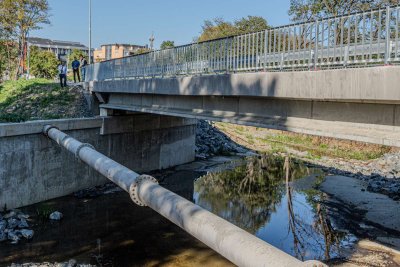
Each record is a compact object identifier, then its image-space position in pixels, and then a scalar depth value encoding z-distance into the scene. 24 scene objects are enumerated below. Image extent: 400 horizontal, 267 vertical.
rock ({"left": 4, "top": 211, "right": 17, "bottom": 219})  12.92
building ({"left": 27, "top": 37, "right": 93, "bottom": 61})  102.19
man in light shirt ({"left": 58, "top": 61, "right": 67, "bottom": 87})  21.68
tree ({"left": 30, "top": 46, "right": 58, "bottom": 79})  41.50
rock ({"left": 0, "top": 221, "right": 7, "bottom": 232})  11.92
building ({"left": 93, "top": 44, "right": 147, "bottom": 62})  97.91
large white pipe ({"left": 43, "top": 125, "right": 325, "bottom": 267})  4.29
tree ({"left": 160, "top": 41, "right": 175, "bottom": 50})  65.81
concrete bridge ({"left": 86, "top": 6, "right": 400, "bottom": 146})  6.34
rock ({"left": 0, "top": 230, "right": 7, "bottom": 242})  11.39
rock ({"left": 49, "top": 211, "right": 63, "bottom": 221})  13.45
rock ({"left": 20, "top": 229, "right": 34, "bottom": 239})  11.75
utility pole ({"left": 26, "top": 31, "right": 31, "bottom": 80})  38.04
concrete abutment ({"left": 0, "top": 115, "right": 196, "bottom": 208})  13.82
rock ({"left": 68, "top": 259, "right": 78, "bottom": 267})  9.85
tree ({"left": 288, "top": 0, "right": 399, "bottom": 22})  25.42
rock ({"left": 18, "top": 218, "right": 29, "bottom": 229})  12.48
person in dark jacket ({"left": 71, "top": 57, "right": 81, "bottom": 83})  24.05
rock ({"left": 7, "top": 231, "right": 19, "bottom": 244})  11.42
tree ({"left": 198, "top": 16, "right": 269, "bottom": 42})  46.56
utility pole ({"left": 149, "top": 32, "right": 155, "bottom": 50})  55.92
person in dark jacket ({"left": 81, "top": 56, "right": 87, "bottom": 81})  21.87
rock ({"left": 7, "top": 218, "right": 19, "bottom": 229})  12.32
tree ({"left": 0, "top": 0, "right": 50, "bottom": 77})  32.12
